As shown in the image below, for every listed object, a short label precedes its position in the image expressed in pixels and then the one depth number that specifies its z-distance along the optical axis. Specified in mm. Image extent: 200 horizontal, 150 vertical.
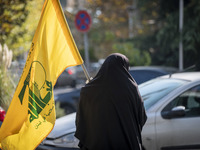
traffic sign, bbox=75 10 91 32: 19997
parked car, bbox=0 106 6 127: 9470
